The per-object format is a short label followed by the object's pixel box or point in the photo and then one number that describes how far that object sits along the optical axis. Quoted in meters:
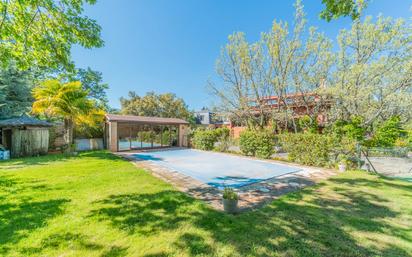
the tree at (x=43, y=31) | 4.70
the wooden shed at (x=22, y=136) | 11.81
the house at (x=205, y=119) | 34.22
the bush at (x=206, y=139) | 16.78
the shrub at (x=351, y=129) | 10.61
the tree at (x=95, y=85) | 23.64
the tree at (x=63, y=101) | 12.14
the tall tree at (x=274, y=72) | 12.80
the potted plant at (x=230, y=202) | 4.00
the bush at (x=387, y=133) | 10.27
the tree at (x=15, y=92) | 13.80
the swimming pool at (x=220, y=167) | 7.08
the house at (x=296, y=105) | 13.62
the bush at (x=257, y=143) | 12.04
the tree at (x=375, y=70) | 9.41
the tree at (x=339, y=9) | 4.02
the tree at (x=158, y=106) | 27.62
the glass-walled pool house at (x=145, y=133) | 14.62
